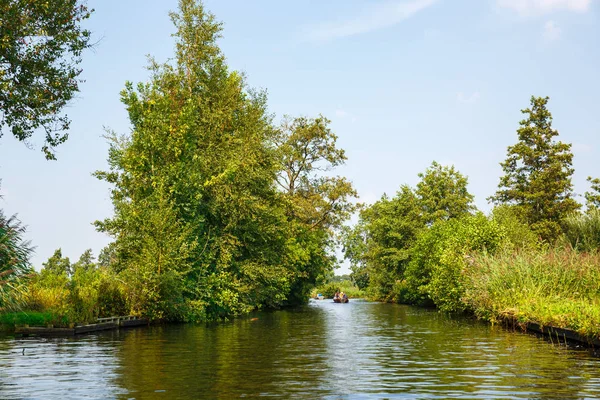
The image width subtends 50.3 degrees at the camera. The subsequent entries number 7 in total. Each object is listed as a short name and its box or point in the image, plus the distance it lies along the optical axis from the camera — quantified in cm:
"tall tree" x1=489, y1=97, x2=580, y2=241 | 7081
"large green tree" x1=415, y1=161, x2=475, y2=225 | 8338
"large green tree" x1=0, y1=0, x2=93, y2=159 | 2256
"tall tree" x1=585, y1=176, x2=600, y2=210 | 8012
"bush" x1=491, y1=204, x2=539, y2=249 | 5344
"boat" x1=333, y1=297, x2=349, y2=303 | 8862
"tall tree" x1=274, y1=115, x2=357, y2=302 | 6506
